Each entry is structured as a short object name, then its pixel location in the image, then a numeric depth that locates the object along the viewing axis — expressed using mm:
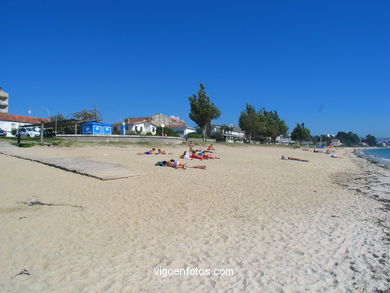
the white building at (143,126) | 60125
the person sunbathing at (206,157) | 18156
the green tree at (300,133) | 101750
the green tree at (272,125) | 73700
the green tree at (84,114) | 48734
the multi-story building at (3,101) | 69306
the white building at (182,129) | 70688
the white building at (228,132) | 65688
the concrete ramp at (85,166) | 9750
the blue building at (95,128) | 29109
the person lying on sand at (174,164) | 12844
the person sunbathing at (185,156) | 17680
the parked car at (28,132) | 36312
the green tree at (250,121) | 64188
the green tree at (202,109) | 44969
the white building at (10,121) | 54588
